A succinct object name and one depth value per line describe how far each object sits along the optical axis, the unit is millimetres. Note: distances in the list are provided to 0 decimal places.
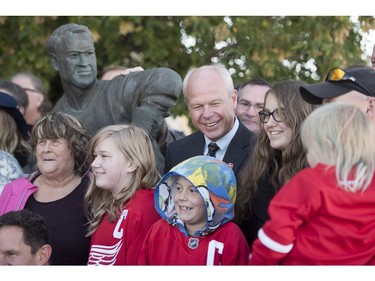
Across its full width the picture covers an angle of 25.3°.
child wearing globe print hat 4293
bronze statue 5293
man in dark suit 5078
